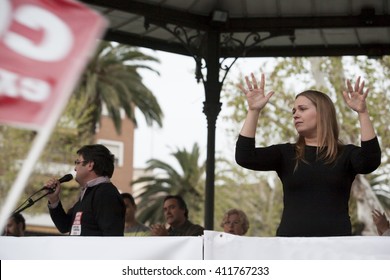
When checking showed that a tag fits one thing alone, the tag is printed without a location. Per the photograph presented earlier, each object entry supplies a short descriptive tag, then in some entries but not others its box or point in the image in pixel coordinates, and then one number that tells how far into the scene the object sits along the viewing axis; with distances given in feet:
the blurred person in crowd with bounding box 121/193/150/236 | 57.82
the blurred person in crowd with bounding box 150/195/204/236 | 58.23
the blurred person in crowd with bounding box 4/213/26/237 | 64.28
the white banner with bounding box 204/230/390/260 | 30.83
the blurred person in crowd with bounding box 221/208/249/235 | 60.59
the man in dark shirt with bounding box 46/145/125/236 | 39.37
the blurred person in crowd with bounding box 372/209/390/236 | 44.50
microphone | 43.08
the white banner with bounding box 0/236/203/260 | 31.27
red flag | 18.76
